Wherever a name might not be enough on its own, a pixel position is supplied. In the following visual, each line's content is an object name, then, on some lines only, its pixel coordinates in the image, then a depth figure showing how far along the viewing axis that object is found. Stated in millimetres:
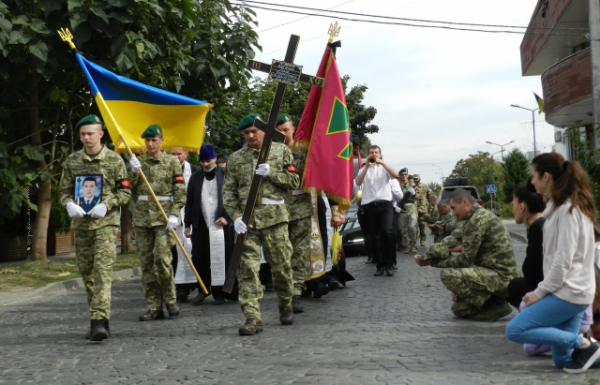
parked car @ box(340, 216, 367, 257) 18438
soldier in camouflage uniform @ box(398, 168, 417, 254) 18500
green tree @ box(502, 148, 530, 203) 71938
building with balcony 27812
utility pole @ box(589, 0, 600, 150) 18375
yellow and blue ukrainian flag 9836
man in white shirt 12766
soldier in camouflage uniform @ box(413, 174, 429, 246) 19828
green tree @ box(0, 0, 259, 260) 13227
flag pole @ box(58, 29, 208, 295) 8617
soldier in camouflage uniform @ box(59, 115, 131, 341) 7410
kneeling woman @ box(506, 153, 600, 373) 5438
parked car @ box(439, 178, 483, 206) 31706
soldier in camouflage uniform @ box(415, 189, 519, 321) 7820
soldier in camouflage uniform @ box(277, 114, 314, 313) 8961
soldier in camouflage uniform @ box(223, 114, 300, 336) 7555
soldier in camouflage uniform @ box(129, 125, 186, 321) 8680
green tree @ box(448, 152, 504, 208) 94562
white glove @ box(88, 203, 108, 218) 7402
